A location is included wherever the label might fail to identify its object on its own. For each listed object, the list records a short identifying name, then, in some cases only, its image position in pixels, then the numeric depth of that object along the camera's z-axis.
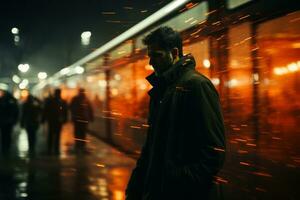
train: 5.95
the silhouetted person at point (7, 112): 13.23
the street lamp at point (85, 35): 26.15
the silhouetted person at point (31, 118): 13.48
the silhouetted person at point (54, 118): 14.53
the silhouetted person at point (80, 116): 15.78
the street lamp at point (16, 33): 39.35
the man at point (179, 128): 2.42
